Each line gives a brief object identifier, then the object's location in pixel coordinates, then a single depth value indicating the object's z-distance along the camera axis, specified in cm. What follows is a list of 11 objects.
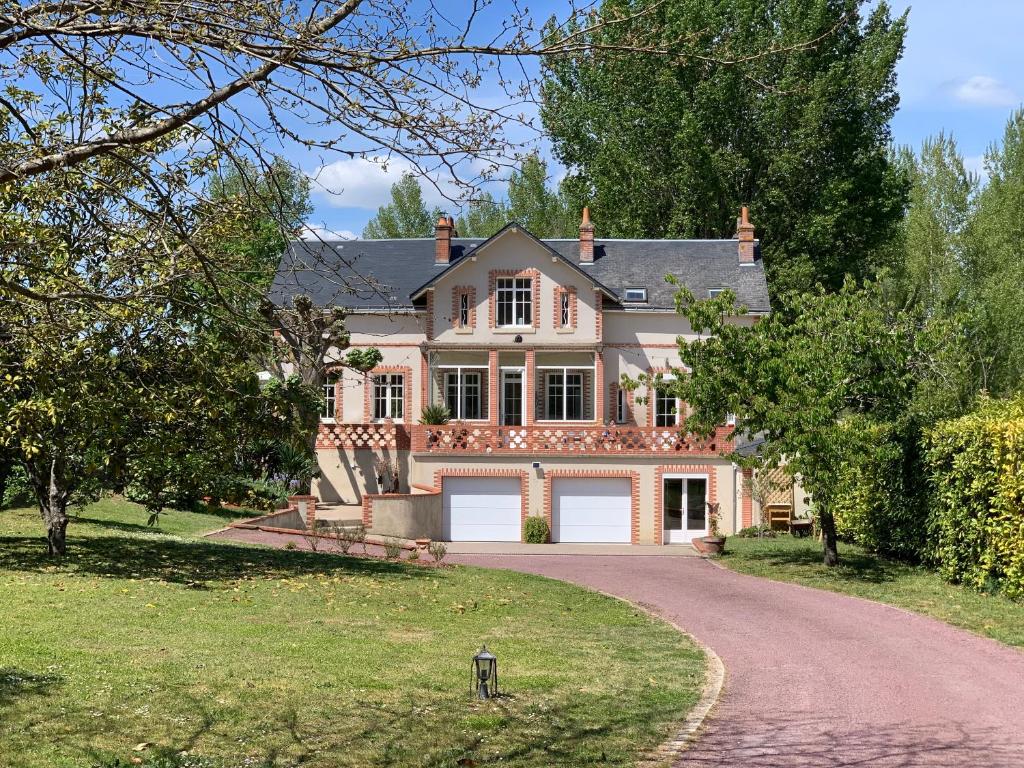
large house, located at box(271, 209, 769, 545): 3322
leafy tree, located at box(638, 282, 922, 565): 2120
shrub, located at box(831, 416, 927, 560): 2119
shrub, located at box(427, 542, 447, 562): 2383
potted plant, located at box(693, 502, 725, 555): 2833
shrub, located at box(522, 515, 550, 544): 3259
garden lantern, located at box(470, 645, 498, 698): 989
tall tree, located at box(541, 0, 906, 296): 4438
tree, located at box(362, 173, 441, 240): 6544
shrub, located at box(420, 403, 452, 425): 3541
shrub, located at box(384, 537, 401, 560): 2412
